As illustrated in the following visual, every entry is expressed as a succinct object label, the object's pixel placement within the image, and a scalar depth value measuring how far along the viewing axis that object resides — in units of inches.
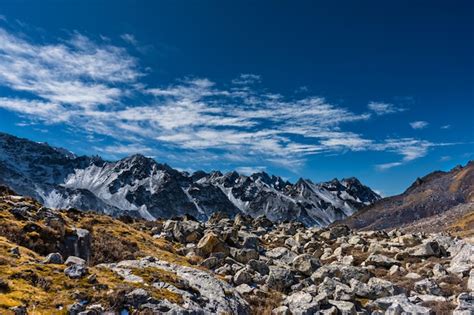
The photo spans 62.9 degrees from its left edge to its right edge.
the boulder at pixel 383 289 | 798.5
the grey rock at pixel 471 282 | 796.0
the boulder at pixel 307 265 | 998.5
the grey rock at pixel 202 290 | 541.8
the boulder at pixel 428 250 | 1263.5
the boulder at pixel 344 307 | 661.9
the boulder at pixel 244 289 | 746.3
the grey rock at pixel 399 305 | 643.3
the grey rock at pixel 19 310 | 375.9
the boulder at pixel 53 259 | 549.4
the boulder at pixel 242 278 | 814.8
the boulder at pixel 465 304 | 629.6
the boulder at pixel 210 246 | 1132.5
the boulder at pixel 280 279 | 842.2
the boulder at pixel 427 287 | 811.6
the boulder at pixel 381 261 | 1191.6
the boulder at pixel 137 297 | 472.1
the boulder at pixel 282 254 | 1300.4
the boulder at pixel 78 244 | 760.3
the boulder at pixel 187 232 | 1455.3
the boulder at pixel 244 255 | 1091.2
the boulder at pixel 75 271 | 496.9
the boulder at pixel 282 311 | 656.4
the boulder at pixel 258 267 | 974.3
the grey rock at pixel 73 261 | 556.3
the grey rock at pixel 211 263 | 973.8
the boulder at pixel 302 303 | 651.5
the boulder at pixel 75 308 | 413.2
